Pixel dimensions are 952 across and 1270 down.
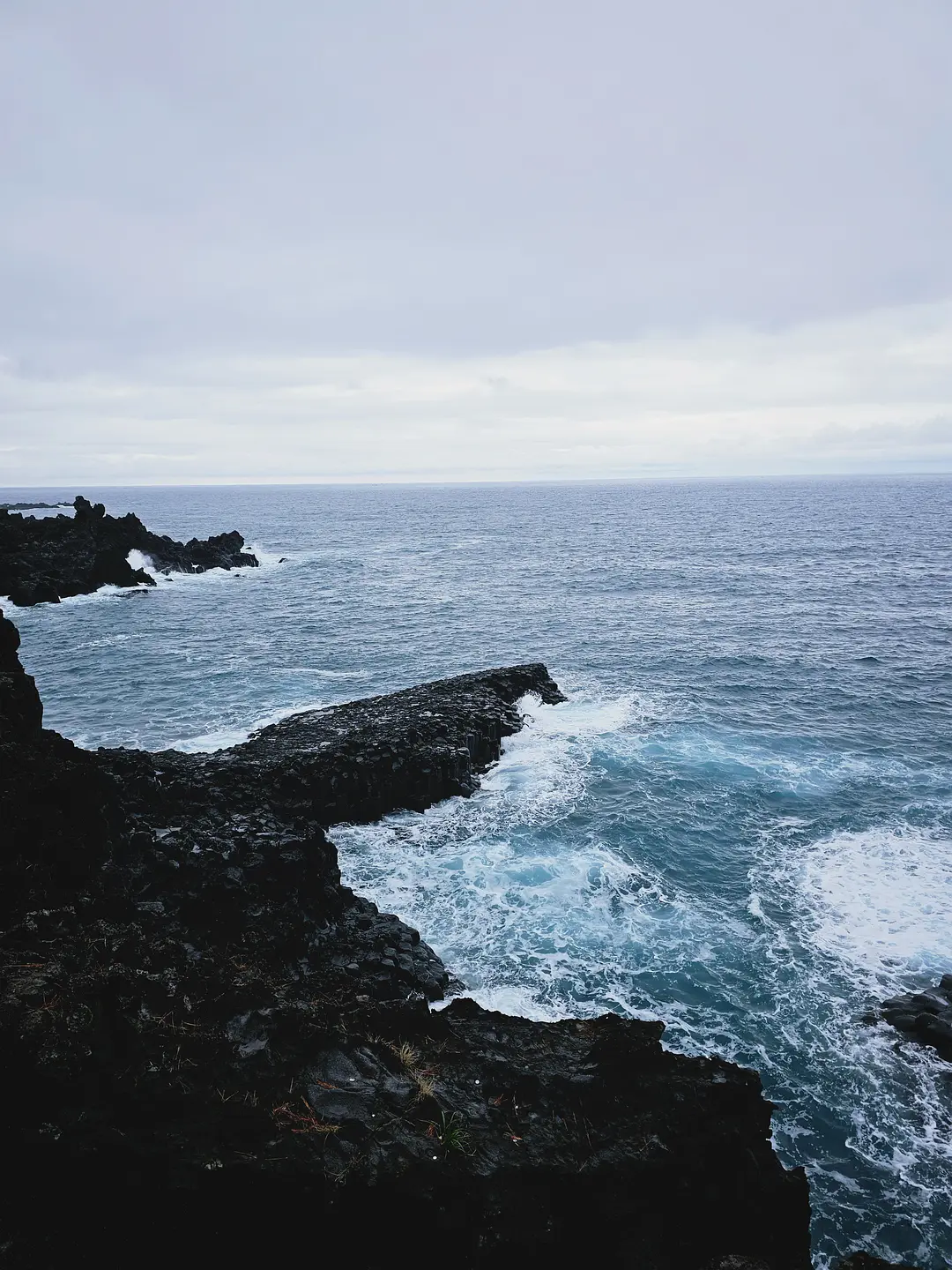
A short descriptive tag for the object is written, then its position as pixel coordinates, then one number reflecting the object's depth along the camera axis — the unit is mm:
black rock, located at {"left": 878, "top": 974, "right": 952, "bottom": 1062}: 19141
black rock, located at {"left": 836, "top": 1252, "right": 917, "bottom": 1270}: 10570
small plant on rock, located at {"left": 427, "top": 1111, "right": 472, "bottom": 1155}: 11469
